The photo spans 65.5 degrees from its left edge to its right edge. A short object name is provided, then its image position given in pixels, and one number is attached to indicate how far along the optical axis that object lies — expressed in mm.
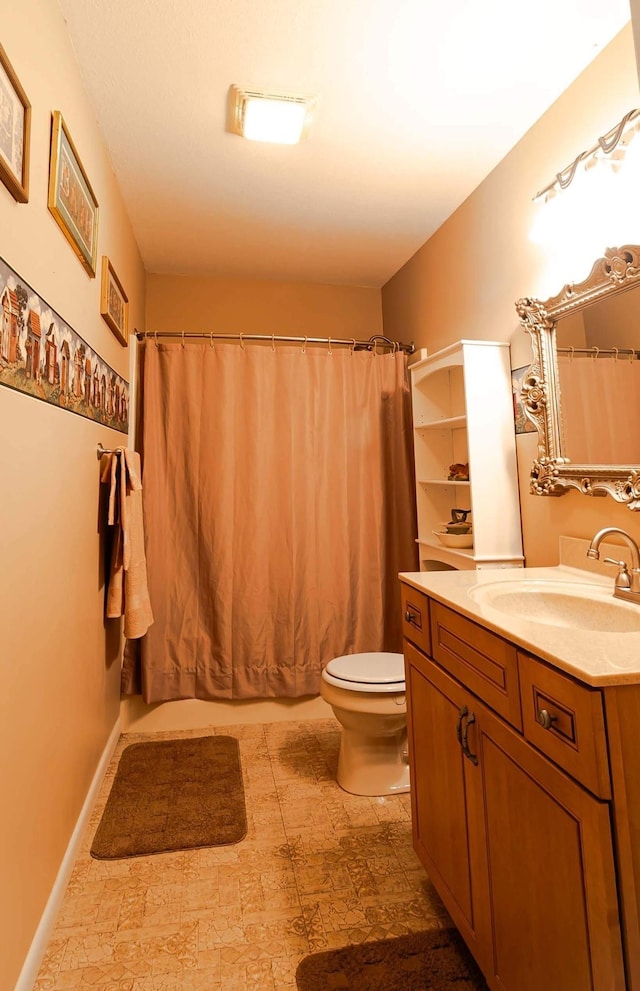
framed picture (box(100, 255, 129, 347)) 1853
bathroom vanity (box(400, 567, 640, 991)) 726
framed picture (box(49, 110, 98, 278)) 1280
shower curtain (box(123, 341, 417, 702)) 2469
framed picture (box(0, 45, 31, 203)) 973
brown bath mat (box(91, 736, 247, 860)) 1646
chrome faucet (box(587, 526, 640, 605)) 1215
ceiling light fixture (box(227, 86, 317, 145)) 1663
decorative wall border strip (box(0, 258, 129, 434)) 1024
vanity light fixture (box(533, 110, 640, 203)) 1310
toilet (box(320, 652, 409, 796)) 1815
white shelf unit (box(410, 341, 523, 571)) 1904
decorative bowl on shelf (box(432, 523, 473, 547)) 2059
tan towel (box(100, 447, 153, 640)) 1889
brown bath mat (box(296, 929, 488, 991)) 1146
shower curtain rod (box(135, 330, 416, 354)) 2537
